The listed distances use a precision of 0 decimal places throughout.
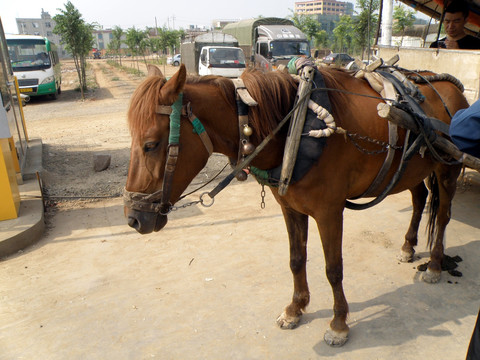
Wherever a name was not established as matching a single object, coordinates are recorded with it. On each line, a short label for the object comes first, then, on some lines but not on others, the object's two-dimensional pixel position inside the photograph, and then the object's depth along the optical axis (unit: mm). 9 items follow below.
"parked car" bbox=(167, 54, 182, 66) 33703
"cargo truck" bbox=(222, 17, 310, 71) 16828
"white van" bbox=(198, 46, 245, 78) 15992
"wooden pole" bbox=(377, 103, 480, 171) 1903
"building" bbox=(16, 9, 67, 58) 90688
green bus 13938
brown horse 1727
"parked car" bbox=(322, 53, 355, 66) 18456
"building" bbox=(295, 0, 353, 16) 139875
